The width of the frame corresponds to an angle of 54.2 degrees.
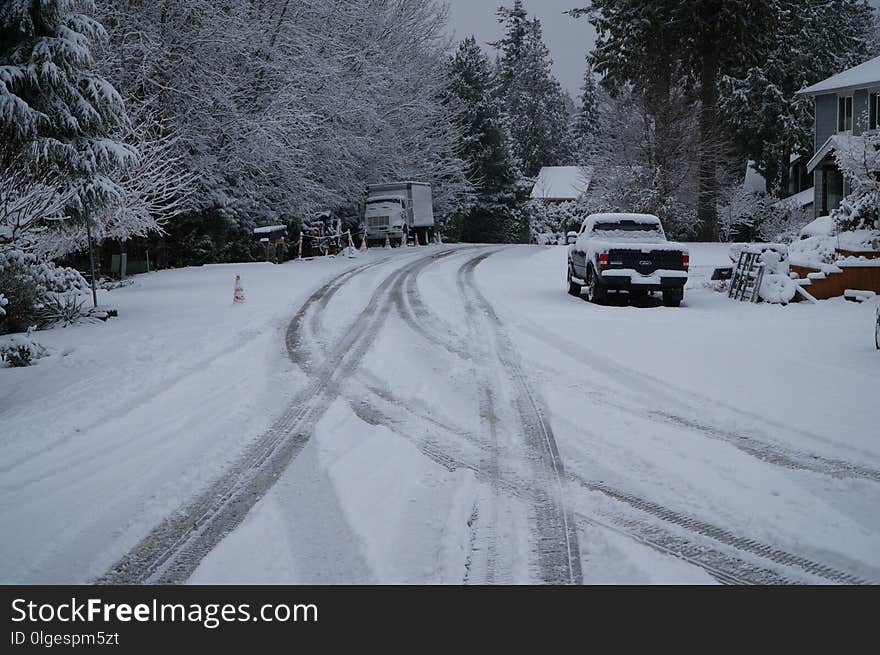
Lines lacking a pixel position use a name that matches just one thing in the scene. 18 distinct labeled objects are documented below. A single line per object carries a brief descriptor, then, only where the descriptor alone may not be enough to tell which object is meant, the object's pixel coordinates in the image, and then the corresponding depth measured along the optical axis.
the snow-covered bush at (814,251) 20.05
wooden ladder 18.78
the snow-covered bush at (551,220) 55.03
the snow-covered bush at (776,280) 18.41
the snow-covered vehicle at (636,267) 18.05
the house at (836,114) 36.59
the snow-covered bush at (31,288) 15.29
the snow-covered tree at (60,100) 16.36
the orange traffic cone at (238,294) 18.56
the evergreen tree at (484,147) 55.38
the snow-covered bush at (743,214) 47.66
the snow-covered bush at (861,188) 20.56
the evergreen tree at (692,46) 40.00
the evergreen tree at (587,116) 92.90
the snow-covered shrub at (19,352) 12.08
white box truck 39.59
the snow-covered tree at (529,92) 84.88
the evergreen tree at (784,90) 49.75
